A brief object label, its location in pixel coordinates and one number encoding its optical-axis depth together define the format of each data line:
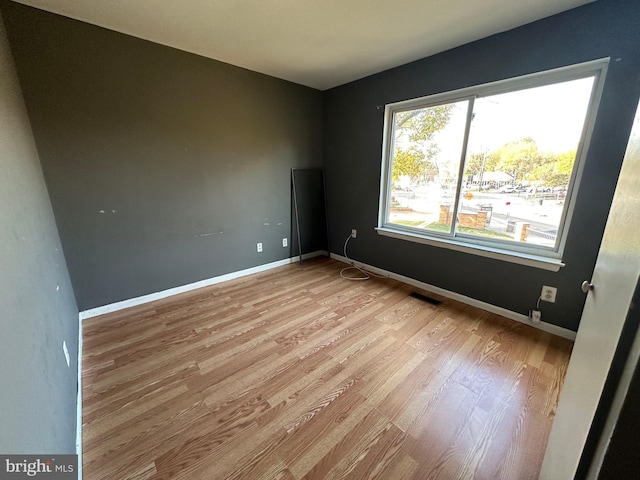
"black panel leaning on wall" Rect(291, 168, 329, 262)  3.62
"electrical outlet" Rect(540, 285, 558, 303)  2.06
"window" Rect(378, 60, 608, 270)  1.91
